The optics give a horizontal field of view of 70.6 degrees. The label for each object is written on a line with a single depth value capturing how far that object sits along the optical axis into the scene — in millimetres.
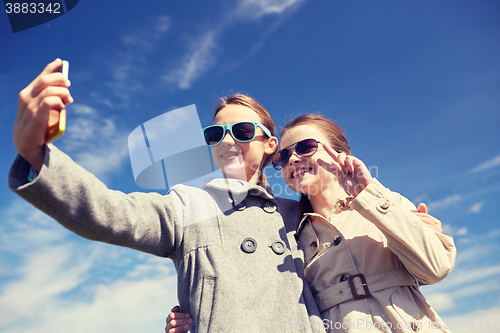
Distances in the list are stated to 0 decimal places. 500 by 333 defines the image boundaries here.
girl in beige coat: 617
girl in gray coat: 423
